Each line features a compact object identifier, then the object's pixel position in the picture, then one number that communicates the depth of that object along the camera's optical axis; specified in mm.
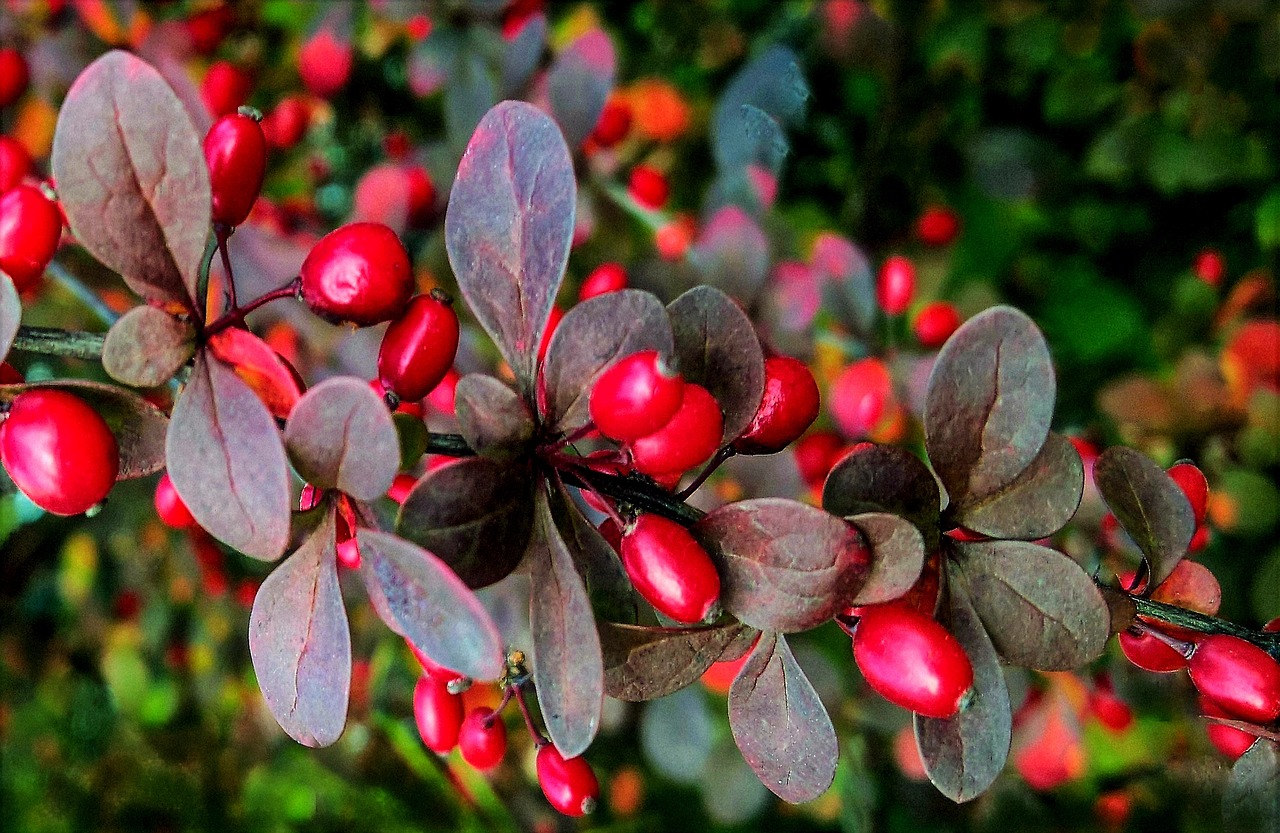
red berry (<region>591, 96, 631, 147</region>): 313
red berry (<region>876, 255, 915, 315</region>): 303
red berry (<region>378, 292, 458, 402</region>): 165
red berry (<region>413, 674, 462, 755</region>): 184
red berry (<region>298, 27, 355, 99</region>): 311
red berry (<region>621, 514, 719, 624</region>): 155
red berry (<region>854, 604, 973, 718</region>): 156
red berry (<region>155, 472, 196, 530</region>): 179
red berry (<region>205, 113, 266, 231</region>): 167
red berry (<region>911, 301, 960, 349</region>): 303
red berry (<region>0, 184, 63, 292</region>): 166
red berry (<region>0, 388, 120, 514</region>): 154
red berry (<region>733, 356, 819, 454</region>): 169
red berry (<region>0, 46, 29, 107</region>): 275
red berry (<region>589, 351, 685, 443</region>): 152
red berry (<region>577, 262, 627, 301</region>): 222
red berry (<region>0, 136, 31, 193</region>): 198
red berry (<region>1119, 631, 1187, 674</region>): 174
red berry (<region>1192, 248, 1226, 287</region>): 372
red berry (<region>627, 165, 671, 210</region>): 310
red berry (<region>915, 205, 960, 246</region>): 382
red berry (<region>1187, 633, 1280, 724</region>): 164
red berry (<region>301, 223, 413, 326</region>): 163
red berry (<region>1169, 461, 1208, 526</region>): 178
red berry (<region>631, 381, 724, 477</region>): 156
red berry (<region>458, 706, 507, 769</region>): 191
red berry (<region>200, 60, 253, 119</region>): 298
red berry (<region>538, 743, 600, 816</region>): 181
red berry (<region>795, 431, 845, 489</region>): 246
